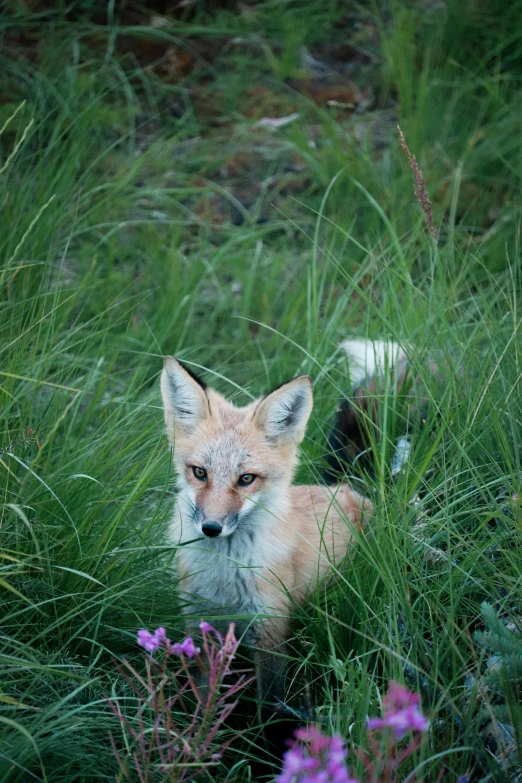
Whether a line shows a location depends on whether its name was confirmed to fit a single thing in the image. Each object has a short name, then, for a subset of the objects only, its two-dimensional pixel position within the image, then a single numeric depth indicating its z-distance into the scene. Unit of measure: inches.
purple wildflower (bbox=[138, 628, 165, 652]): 121.2
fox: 130.9
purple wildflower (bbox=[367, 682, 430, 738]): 116.6
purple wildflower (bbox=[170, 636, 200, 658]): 121.5
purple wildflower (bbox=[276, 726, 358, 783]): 115.9
